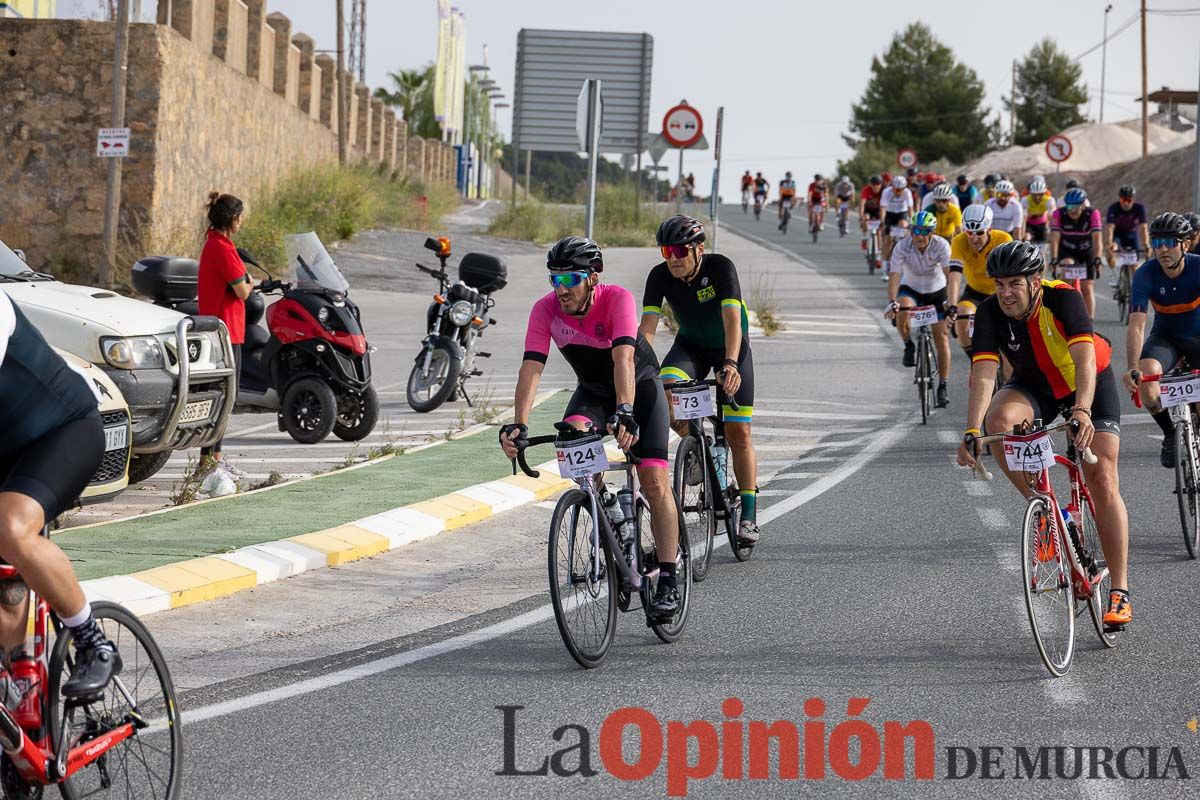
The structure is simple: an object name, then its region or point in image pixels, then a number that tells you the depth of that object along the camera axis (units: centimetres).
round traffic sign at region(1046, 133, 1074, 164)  5069
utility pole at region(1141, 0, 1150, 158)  6819
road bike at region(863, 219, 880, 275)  3950
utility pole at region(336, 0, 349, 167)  4366
